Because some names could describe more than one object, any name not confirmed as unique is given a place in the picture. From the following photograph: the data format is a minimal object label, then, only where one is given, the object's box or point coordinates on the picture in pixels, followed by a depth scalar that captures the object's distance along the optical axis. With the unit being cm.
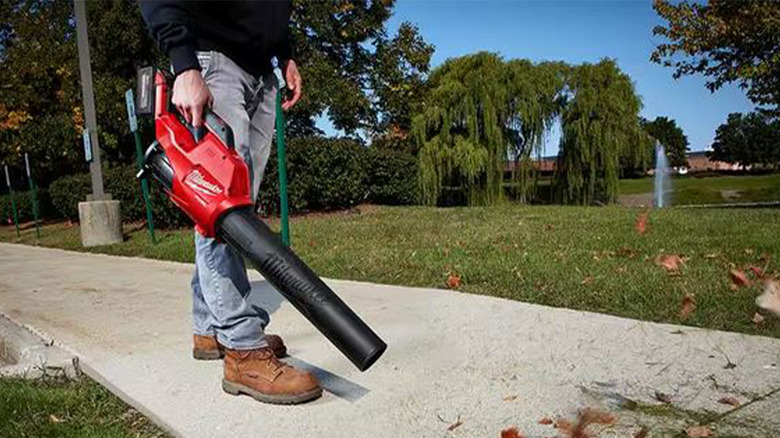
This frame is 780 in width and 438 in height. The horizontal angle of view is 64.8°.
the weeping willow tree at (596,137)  1852
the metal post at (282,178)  493
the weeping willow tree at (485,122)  1802
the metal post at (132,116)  847
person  196
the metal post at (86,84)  988
